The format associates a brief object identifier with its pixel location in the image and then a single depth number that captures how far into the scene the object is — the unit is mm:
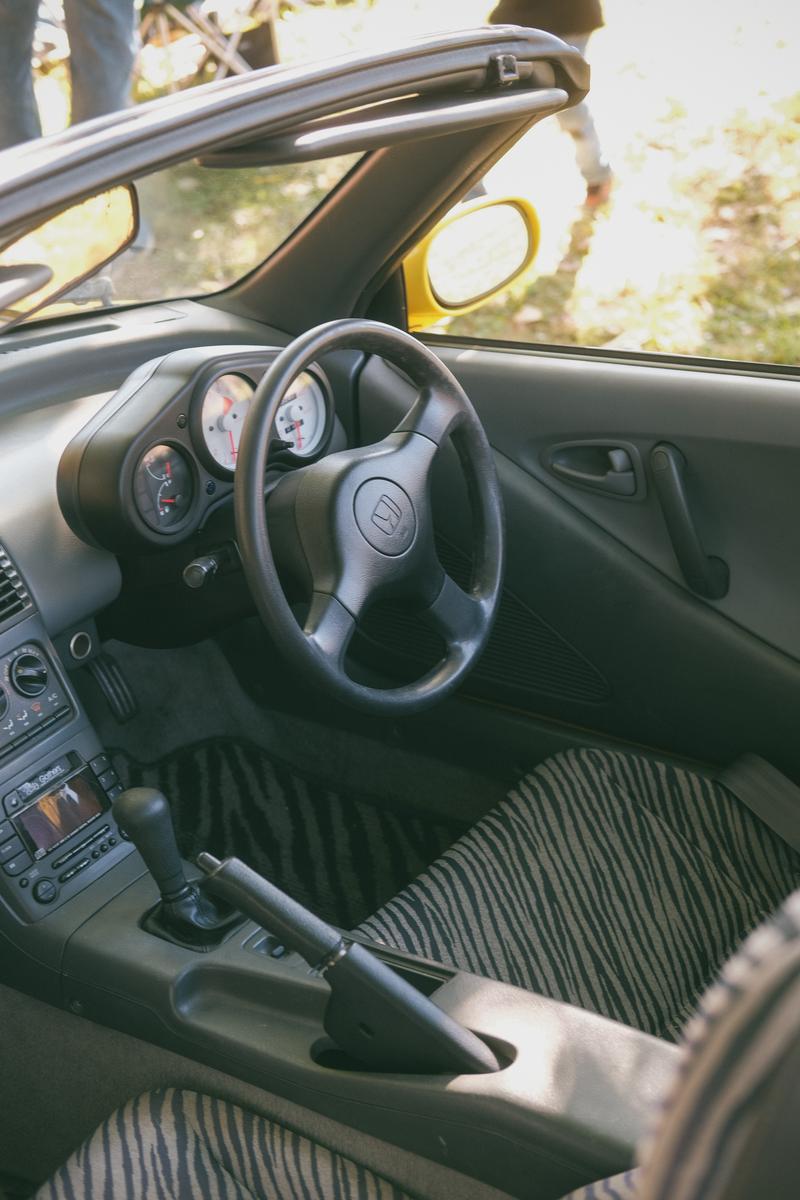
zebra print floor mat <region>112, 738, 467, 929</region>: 1945
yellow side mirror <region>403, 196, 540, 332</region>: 1979
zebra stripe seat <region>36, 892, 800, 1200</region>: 436
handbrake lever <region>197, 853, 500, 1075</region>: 1117
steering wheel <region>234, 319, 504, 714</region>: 1375
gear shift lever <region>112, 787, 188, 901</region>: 1339
